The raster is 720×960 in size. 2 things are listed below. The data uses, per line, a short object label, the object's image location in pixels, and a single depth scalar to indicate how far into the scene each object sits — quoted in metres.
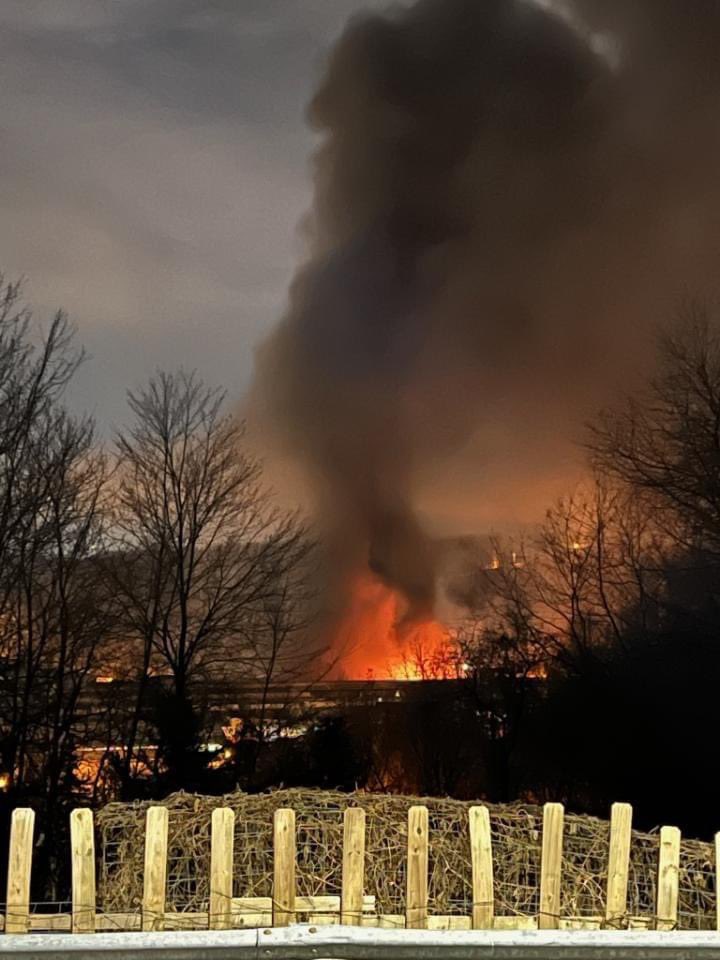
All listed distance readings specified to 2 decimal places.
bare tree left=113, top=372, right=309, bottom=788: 36.78
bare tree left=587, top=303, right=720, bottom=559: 33.28
